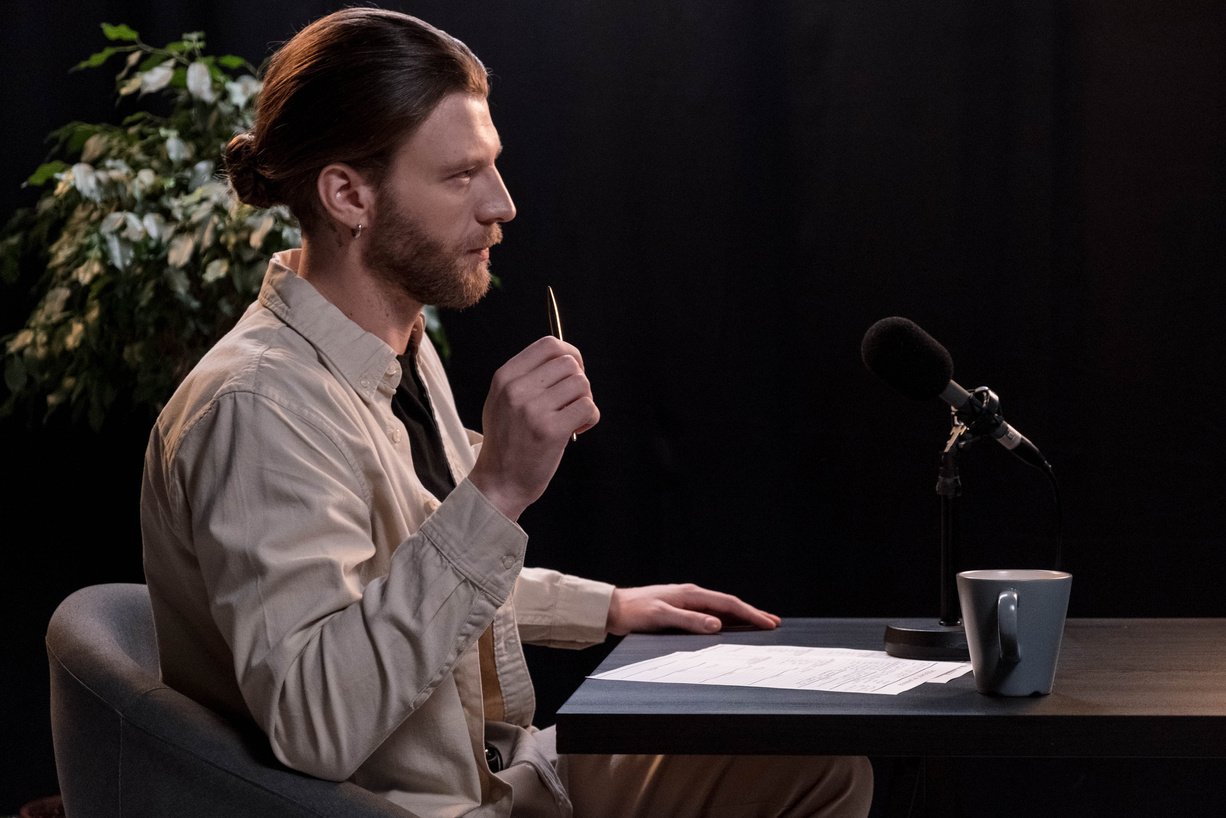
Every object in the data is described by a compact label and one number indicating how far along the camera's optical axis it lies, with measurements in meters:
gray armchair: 2.65
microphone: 2.91
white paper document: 2.79
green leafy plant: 3.84
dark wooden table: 2.63
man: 2.69
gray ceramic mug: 2.70
